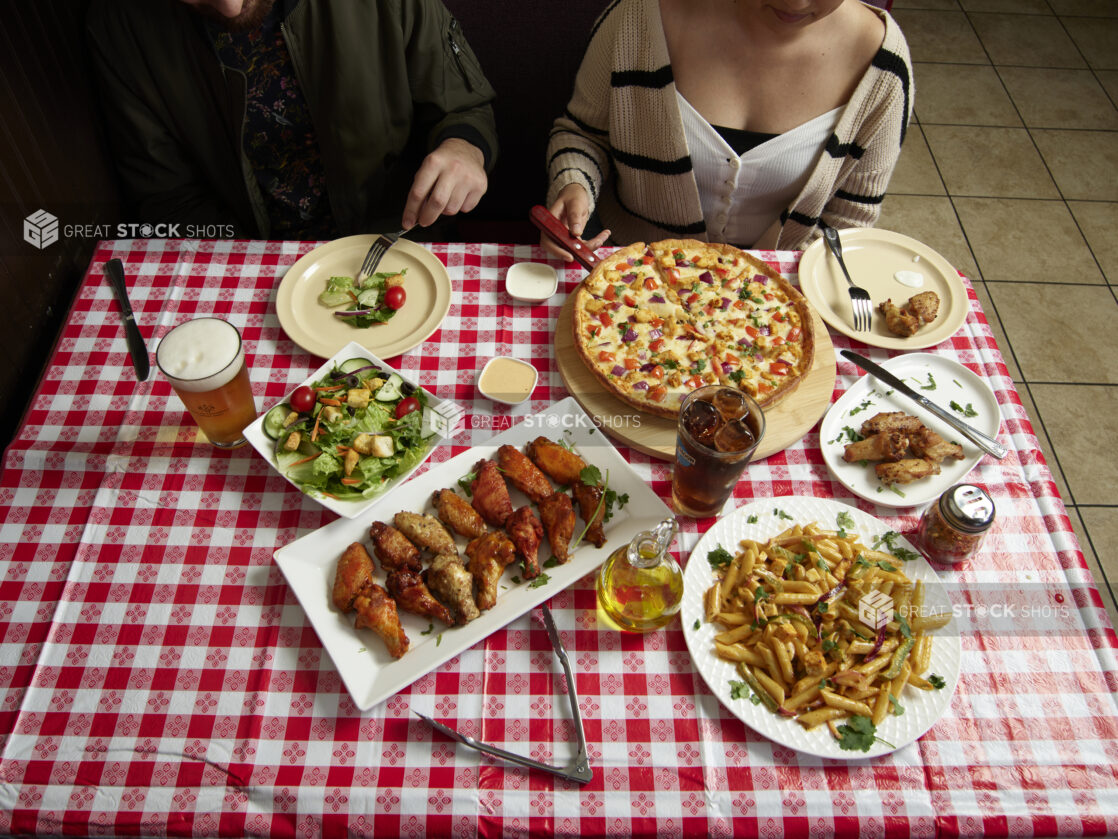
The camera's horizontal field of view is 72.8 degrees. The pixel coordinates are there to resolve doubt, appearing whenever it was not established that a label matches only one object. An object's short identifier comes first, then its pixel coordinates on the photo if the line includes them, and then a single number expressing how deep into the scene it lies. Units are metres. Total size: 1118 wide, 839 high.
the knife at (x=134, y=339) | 1.88
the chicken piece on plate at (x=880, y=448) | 1.76
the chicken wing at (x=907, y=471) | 1.73
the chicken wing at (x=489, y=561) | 1.54
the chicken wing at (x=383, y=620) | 1.47
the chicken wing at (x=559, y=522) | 1.60
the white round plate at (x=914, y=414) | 1.75
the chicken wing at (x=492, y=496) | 1.66
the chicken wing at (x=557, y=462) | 1.70
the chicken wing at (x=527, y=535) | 1.58
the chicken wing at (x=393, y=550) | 1.58
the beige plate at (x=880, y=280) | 2.04
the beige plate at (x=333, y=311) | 1.99
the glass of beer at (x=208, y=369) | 1.59
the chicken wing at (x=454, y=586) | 1.51
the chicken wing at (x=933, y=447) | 1.76
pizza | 1.91
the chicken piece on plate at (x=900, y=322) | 2.01
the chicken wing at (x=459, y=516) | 1.64
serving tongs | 1.36
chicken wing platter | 1.48
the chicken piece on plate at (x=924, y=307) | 2.03
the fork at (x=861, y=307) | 2.05
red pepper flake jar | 1.51
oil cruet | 1.48
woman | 2.26
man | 2.25
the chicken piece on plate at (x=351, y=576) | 1.51
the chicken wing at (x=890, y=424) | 1.82
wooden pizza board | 1.82
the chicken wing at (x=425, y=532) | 1.60
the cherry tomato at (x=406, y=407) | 1.78
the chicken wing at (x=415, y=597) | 1.51
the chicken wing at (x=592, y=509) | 1.62
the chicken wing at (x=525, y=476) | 1.69
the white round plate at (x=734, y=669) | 1.39
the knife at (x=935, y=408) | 1.79
